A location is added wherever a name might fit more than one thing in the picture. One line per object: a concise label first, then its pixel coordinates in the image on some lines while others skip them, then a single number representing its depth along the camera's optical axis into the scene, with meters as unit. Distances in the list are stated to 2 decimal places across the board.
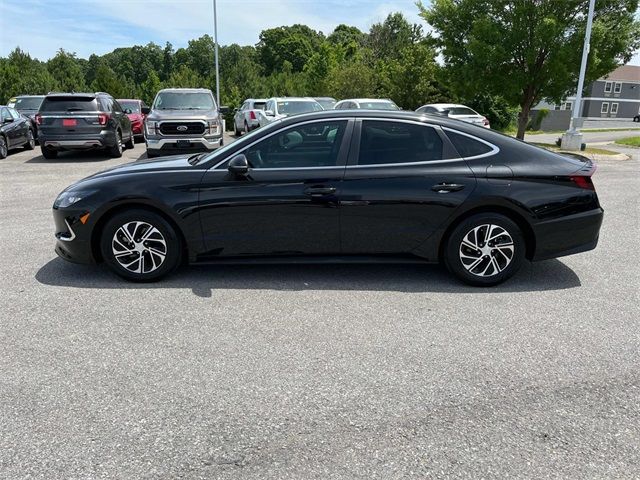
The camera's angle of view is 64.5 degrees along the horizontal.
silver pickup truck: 12.75
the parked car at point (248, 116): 19.81
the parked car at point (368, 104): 17.59
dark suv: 13.27
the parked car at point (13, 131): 14.53
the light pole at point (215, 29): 29.13
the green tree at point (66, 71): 41.94
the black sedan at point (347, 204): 4.59
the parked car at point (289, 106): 17.28
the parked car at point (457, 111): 21.38
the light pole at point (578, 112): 16.50
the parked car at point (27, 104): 20.06
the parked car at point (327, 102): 19.78
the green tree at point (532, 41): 18.20
